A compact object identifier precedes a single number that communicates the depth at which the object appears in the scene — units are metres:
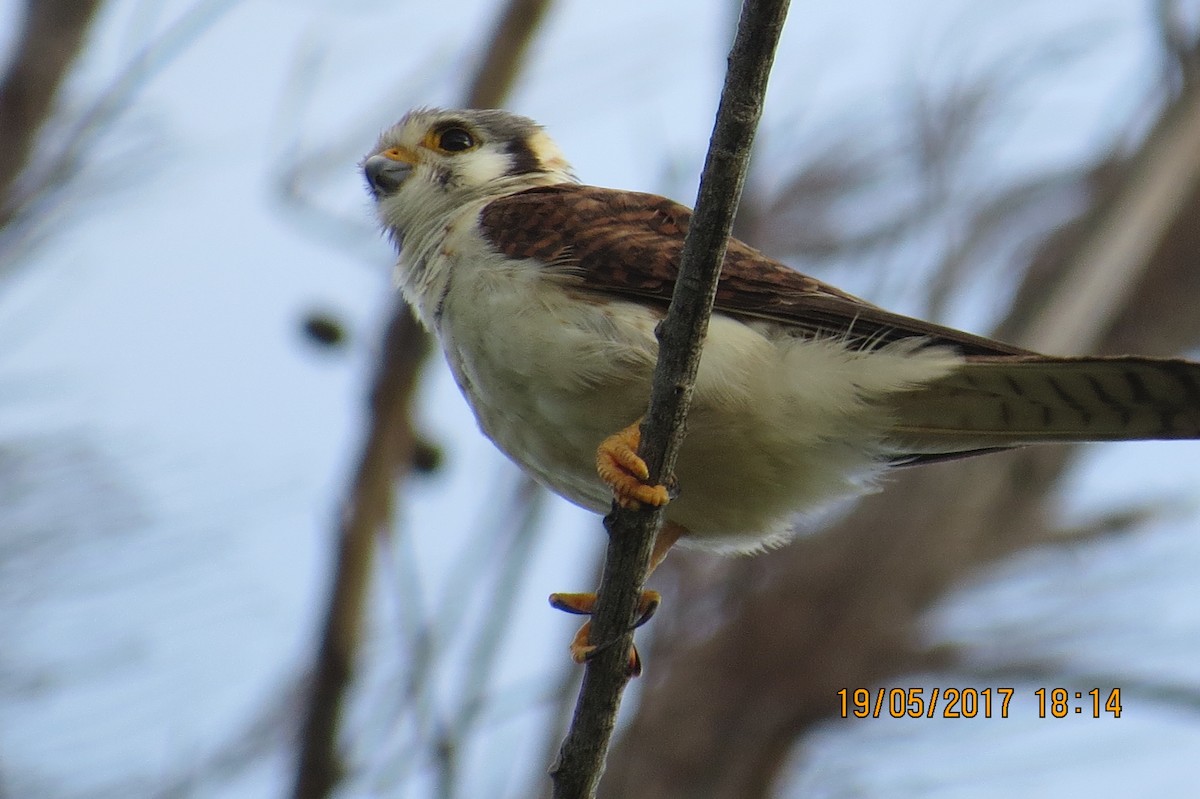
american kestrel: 5.48
